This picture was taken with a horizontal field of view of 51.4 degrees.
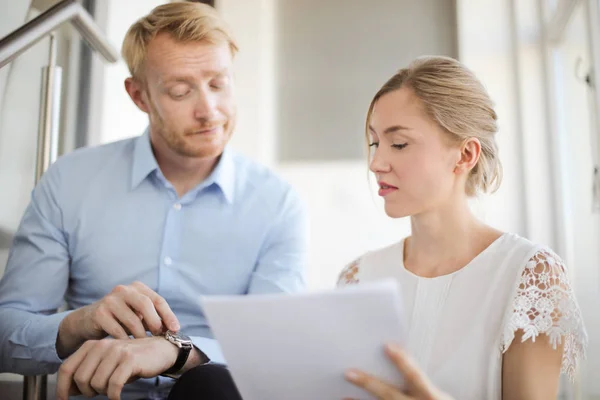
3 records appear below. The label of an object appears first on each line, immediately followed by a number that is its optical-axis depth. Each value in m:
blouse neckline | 1.19
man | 1.44
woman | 1.06
